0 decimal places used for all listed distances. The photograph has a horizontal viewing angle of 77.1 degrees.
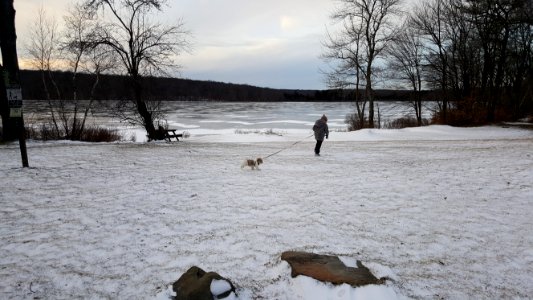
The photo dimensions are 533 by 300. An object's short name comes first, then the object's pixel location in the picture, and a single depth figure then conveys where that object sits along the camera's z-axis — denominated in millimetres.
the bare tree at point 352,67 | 27812
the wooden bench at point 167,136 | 20267
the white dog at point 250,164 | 10742
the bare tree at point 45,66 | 19250
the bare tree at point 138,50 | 18312
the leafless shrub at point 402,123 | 31606
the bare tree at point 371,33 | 26388
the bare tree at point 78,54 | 18047
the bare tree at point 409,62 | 33875
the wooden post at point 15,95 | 9227
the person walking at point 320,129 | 13555
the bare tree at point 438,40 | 30969
